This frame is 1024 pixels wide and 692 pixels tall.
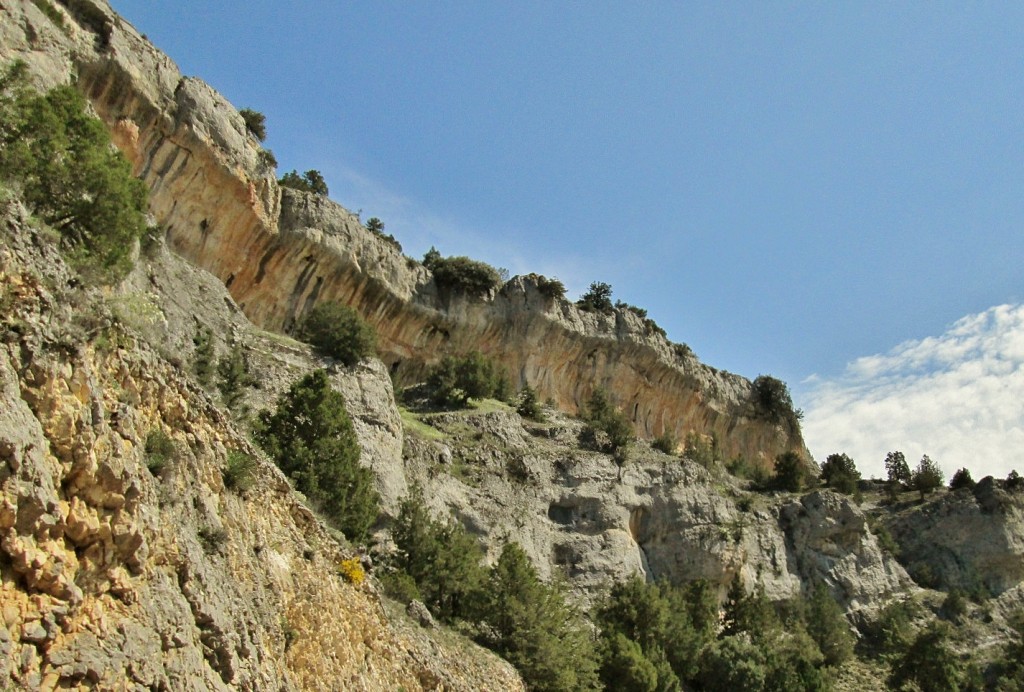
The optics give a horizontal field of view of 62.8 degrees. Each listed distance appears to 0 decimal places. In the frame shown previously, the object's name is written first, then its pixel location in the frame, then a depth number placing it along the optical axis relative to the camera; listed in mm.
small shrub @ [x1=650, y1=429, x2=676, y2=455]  46500
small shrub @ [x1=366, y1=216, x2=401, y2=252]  47406
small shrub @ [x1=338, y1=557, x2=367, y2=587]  14539
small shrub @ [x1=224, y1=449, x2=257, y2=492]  12383
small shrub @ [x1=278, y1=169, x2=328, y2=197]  43716
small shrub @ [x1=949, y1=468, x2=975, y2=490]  54703
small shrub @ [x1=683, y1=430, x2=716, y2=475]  48344
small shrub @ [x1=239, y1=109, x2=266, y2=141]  39656
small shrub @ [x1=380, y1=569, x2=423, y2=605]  19219
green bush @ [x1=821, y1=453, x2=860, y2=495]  52938
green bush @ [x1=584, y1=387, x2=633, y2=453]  41938
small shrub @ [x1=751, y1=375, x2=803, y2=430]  62750
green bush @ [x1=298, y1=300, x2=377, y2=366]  32688
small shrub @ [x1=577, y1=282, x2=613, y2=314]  54125
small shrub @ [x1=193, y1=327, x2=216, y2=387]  23578
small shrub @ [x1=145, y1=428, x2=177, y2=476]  10297
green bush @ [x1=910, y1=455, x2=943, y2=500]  52906
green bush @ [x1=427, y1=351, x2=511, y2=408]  40625
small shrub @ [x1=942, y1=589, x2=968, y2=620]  40156
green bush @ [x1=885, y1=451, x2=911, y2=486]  55812
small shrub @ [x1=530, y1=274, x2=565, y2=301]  50000
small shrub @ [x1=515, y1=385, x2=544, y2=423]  43219
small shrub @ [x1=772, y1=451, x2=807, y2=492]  49750
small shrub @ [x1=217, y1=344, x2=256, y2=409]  24266
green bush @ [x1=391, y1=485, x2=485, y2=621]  23312
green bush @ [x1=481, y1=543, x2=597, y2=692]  21234
